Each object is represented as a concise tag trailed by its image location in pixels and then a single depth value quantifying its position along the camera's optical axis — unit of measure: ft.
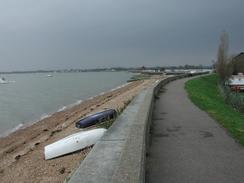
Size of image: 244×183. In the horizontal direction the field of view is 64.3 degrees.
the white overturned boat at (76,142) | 18.44
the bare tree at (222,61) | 92.49
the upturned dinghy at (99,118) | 23.51
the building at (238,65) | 125.63
